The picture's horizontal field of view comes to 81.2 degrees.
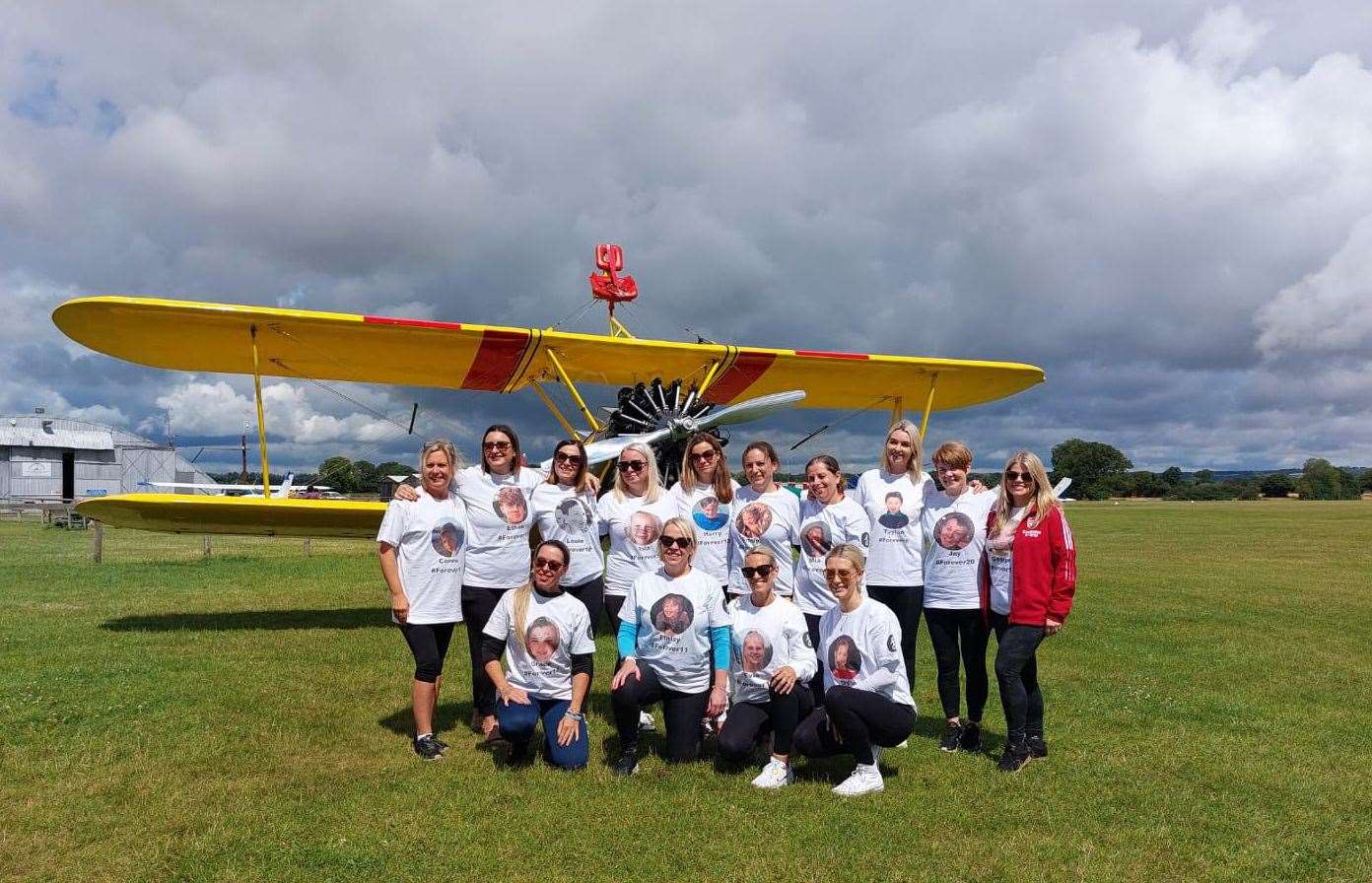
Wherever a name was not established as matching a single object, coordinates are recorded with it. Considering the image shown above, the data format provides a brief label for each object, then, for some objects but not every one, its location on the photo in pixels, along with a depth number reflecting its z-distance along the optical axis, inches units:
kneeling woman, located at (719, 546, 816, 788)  162.6
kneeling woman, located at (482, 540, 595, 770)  167.0
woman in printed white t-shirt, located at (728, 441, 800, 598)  192.1
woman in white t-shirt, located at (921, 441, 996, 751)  179.9
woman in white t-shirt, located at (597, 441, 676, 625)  194.2
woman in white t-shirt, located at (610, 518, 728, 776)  167.6
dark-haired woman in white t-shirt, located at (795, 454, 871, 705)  186.5
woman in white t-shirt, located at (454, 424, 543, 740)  189.3
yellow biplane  321.1
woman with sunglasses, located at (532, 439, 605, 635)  195.3
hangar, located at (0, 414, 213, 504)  2068.2
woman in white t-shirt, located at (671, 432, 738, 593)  203.2
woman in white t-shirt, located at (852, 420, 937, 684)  187.0
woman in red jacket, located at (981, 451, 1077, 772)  163.9
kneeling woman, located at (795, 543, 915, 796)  157.6
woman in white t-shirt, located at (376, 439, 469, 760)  172.1
